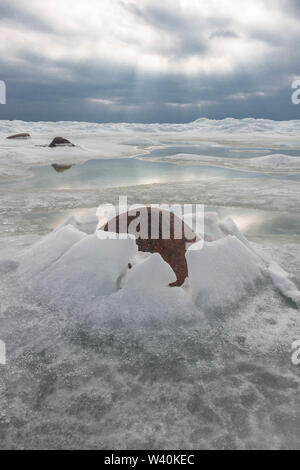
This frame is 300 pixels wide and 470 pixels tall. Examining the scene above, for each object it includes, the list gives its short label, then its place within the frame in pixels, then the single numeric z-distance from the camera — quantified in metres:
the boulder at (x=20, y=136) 22.88
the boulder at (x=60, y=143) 17.67
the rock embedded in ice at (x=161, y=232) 3.14
